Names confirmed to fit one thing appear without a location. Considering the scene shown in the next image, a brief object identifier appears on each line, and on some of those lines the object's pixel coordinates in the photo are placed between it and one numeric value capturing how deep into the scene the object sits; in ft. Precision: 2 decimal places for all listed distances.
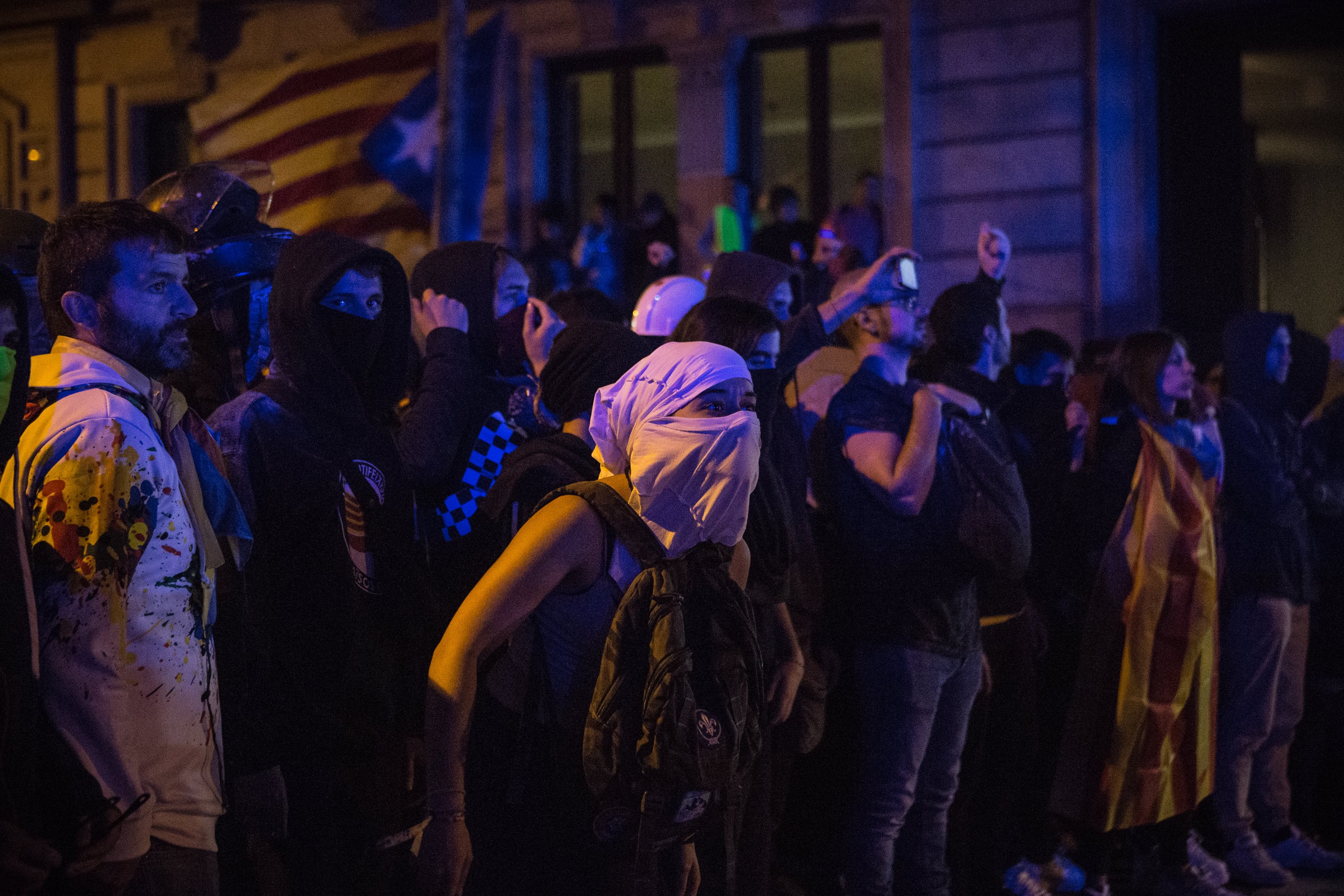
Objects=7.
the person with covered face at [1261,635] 17.52
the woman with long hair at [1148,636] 16.06
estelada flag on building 29.66
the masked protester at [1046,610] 16.99
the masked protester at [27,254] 9.66
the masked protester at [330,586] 9.21
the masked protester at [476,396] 12.03
